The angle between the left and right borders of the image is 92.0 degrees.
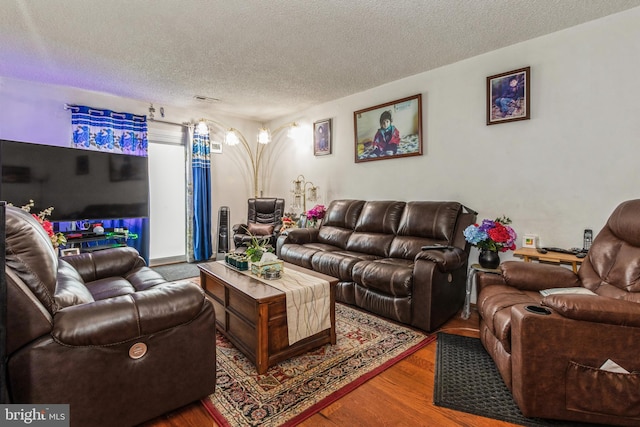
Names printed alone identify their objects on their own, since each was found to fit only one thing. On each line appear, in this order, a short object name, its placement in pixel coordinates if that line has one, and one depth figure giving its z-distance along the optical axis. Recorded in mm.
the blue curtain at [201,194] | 4984
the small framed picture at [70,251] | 3347
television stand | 3540
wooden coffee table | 1909
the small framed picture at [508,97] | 2787
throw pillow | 4621
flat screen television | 3248
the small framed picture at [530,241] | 2729
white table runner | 2023
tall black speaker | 5117
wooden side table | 2282
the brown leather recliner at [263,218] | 4629
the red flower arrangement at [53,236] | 2584
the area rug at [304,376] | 1605
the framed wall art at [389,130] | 3580
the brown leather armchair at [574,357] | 1386
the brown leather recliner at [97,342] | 1185
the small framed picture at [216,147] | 5238
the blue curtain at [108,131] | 3996
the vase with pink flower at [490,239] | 2516
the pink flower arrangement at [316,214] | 4344
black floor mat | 1572
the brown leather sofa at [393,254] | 2479
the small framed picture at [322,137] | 4613
